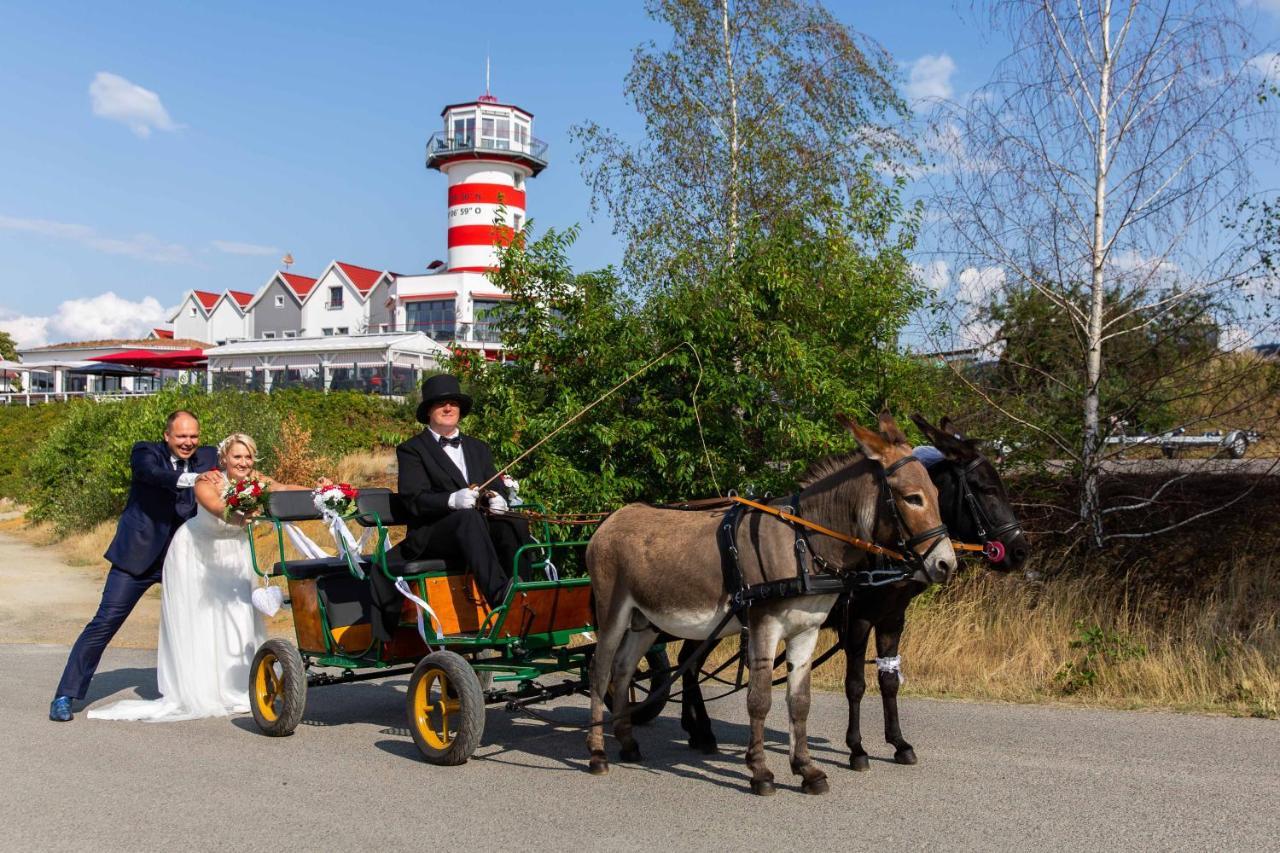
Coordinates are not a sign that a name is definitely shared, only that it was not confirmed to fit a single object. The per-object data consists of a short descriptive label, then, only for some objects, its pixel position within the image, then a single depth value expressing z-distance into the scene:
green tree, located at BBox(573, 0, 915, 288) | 19.97
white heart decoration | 7.95
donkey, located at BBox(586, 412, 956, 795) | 5.86
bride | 8.30
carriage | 6.87
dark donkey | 6.16
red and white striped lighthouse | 58.56
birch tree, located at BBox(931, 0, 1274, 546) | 10.77
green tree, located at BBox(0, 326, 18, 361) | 81.25
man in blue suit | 8.46
